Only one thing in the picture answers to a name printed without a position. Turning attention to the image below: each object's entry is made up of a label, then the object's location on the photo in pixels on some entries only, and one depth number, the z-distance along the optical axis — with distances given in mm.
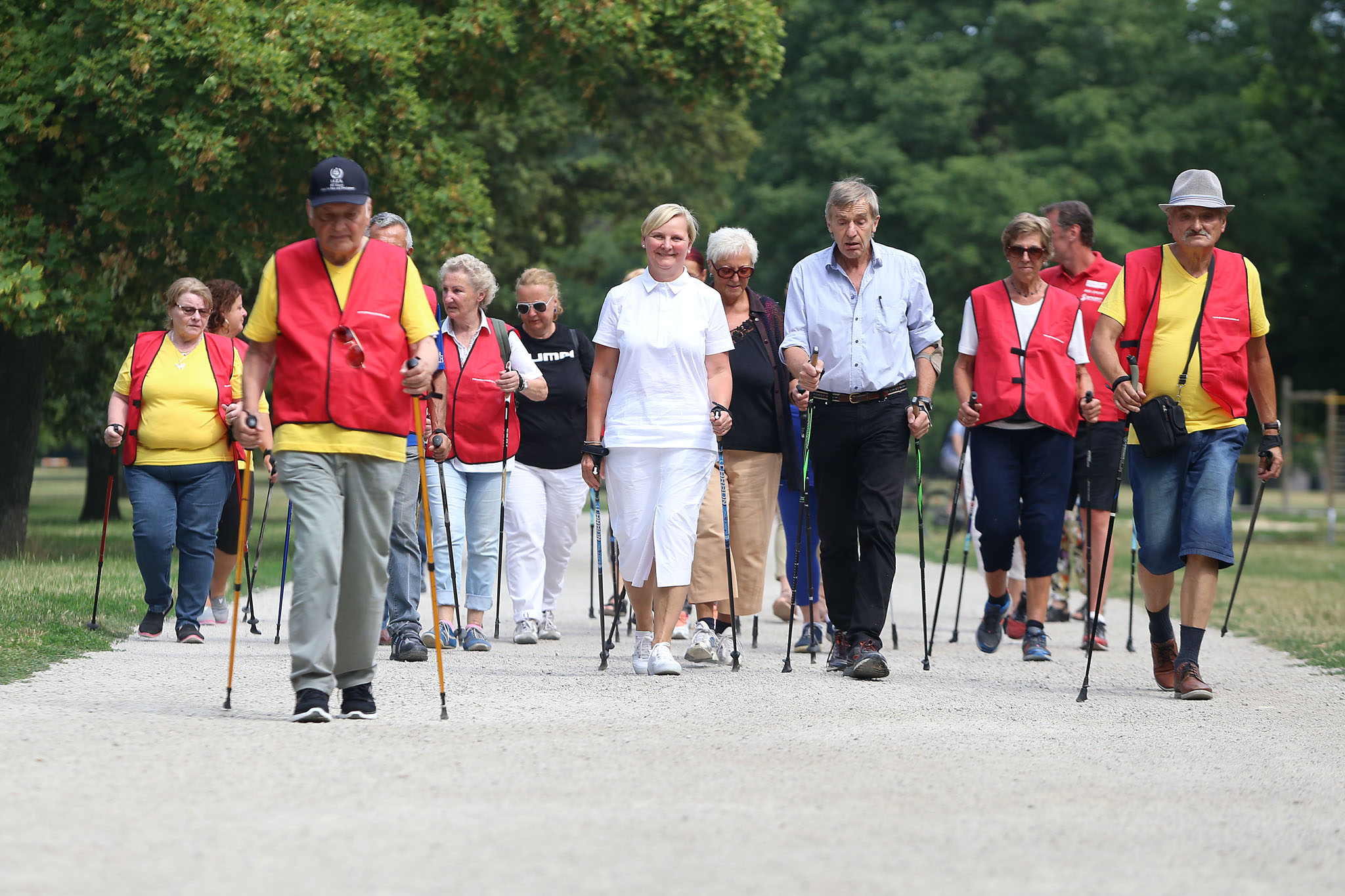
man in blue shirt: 17437
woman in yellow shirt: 20453
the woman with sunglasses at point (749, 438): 19547
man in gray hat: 15992
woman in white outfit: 17172
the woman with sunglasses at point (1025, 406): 19500
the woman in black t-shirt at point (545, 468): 20953
